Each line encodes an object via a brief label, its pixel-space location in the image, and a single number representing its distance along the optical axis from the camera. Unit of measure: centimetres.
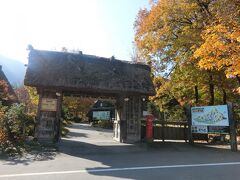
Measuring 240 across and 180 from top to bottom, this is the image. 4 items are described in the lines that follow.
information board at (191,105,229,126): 971
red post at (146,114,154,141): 1063
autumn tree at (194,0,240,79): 834
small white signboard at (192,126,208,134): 1041
